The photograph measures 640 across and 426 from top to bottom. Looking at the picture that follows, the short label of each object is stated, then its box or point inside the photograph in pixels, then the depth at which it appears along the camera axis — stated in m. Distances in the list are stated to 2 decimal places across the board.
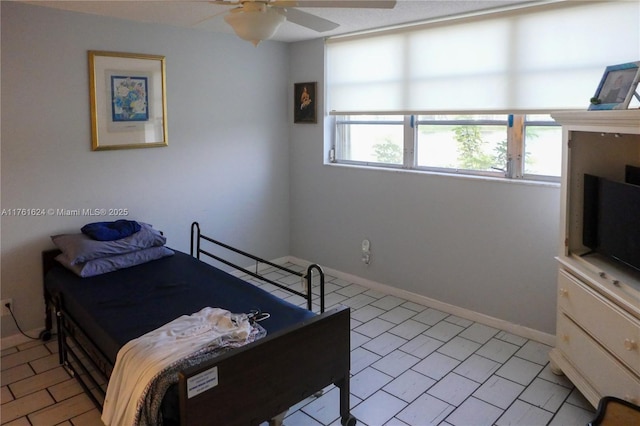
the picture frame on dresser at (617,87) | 2.36
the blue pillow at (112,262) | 3.22
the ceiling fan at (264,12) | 2.04
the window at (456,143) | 3.41
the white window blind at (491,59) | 2.97
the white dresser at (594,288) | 2.24
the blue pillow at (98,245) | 3.23
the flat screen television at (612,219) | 2.38
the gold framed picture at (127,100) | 3.63
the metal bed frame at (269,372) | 1.92
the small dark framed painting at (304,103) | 4.72
